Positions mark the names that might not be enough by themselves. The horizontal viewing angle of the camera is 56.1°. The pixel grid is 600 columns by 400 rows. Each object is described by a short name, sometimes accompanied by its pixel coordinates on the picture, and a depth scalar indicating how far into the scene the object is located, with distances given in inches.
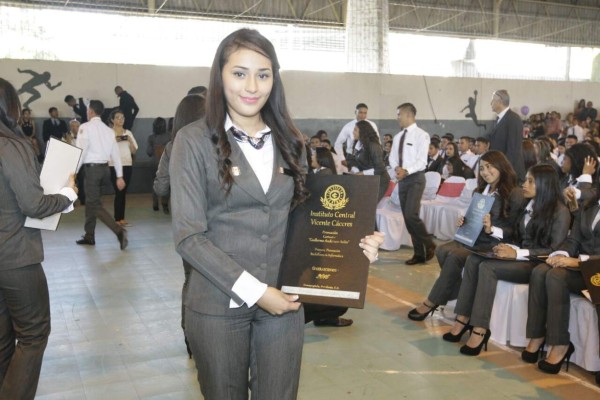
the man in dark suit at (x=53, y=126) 432.8
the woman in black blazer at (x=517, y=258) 150.7
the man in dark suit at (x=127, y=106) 446.9
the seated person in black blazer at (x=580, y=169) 181.2
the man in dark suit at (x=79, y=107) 439.2
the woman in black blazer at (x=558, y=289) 138.9
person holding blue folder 165.8
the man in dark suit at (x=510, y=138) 214.5
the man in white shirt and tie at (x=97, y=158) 263.1
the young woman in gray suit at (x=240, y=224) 59.7
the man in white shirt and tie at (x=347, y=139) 357.7
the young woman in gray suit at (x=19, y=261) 95.7
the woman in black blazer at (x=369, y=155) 258.8
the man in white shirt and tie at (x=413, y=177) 240.1
